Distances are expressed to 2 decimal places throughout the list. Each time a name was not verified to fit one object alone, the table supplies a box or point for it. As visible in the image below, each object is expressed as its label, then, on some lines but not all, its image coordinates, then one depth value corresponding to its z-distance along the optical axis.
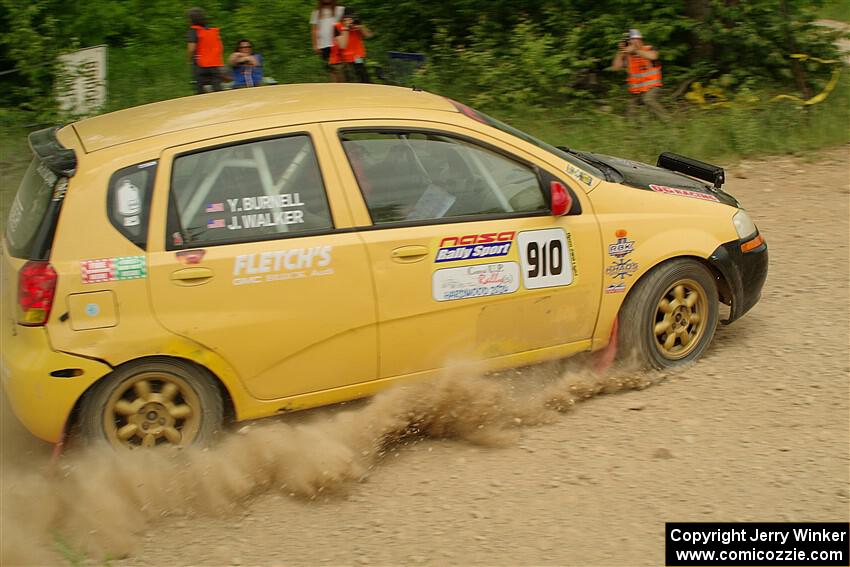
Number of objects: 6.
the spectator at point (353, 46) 11.12
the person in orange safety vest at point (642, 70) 10.48
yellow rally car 4.57
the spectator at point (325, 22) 11.19
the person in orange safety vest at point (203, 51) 10.26
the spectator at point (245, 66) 10.63
